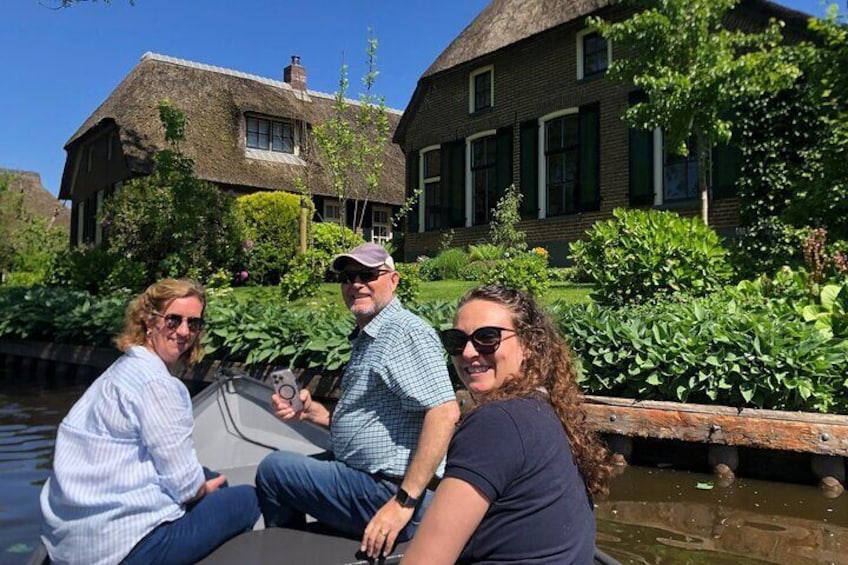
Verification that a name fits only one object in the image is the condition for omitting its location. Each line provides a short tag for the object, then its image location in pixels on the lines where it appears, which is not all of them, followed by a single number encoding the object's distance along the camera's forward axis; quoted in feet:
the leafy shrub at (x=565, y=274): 41.98
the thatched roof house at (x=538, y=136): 45.57
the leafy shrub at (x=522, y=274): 30.68
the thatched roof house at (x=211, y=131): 78.69
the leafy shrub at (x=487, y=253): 47.91
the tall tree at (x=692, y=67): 33.42
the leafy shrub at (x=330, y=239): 45.96
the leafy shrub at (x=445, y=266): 48.93
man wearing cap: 8.16
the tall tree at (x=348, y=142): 41.31
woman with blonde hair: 7.86
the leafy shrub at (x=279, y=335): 23.97
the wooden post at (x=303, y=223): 45.09
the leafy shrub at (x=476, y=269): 42.85
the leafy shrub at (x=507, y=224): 50.85
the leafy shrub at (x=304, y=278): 37.76
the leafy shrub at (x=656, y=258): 23.41
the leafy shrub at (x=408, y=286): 32.18
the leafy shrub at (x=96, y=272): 45.88
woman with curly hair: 5.11
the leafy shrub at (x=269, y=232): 55.62
